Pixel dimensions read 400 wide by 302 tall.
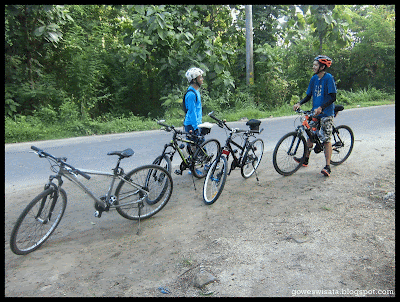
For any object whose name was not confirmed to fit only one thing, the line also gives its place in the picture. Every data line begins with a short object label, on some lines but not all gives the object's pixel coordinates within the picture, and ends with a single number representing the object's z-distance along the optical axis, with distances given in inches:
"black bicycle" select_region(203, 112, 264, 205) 203.6
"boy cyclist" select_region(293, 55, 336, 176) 230.7
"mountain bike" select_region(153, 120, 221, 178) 215.5
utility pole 574.6
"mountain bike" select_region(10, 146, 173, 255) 159.9
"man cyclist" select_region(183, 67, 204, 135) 230.2
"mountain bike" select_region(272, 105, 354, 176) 241.4
